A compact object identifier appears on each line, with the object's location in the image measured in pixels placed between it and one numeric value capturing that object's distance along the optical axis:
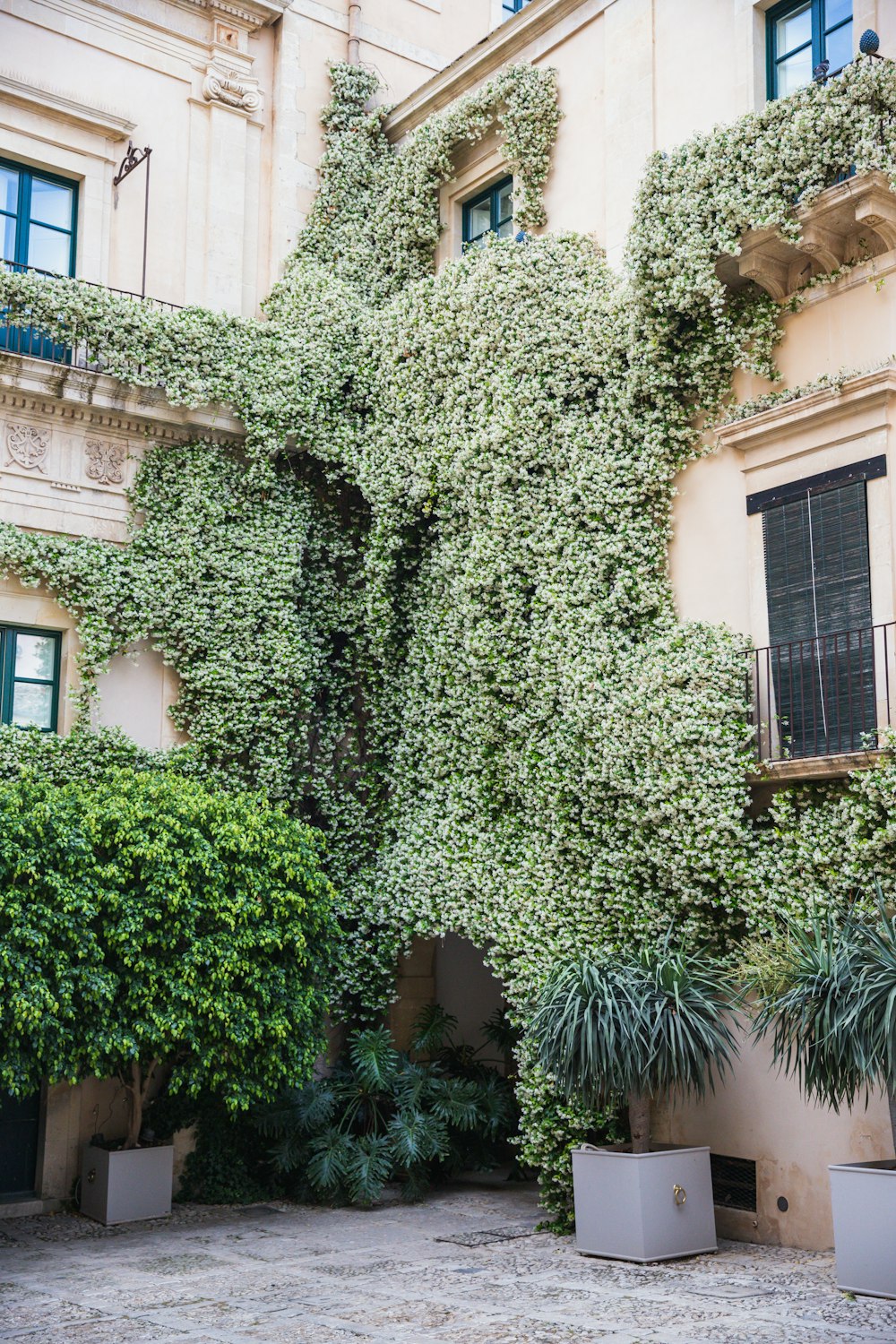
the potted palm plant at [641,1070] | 10.05
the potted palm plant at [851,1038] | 8.34
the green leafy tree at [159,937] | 10.53
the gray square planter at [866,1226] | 8.46
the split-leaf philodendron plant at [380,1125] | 12.88
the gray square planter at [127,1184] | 12.57
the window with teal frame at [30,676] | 13.27
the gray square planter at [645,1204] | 10.04
